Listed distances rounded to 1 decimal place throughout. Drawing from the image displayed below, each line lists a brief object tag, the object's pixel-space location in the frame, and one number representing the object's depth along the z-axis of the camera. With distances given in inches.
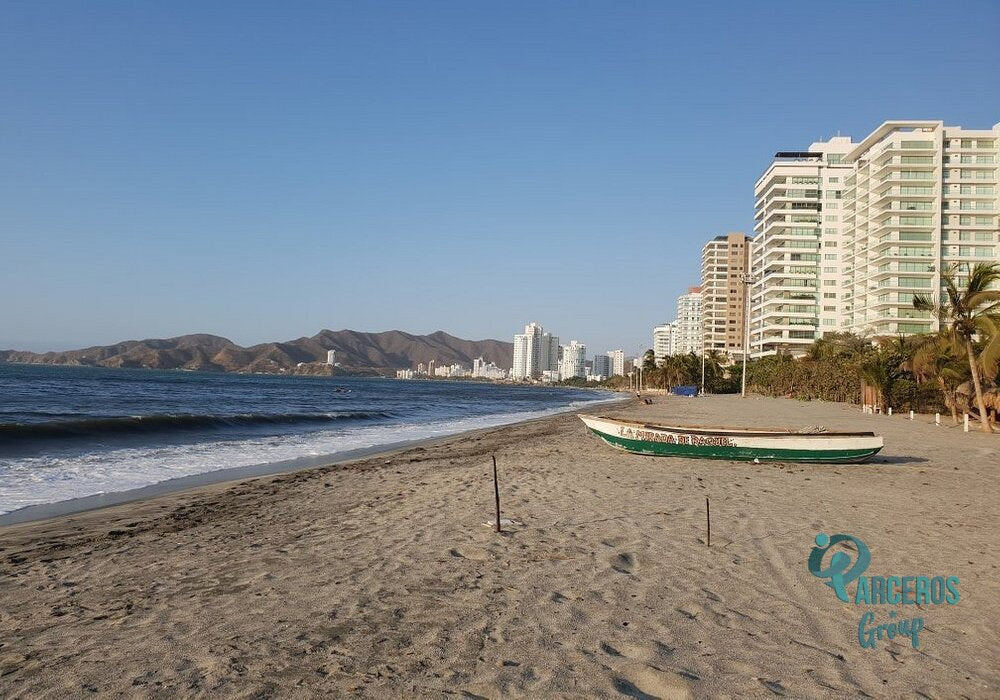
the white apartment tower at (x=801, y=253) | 3791.8
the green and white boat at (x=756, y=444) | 603.2
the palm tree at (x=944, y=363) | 1127.0
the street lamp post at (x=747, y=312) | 2842.0
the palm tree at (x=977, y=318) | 972.8
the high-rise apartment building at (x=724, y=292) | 5866.1
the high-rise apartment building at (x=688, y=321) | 7588.6
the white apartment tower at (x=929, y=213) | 3179.1
